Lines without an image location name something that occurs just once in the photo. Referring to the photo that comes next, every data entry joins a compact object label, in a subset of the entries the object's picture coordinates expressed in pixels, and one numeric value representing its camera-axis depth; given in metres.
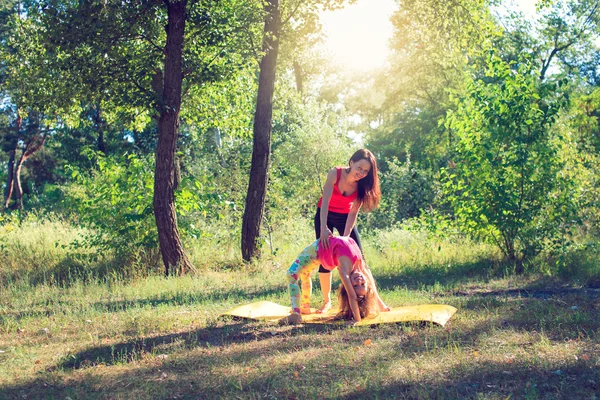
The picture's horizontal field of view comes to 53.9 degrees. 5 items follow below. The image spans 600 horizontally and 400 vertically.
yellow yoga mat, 6.42
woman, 6.86
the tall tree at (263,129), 12.45
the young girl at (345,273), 6.46
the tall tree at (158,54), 9.72
